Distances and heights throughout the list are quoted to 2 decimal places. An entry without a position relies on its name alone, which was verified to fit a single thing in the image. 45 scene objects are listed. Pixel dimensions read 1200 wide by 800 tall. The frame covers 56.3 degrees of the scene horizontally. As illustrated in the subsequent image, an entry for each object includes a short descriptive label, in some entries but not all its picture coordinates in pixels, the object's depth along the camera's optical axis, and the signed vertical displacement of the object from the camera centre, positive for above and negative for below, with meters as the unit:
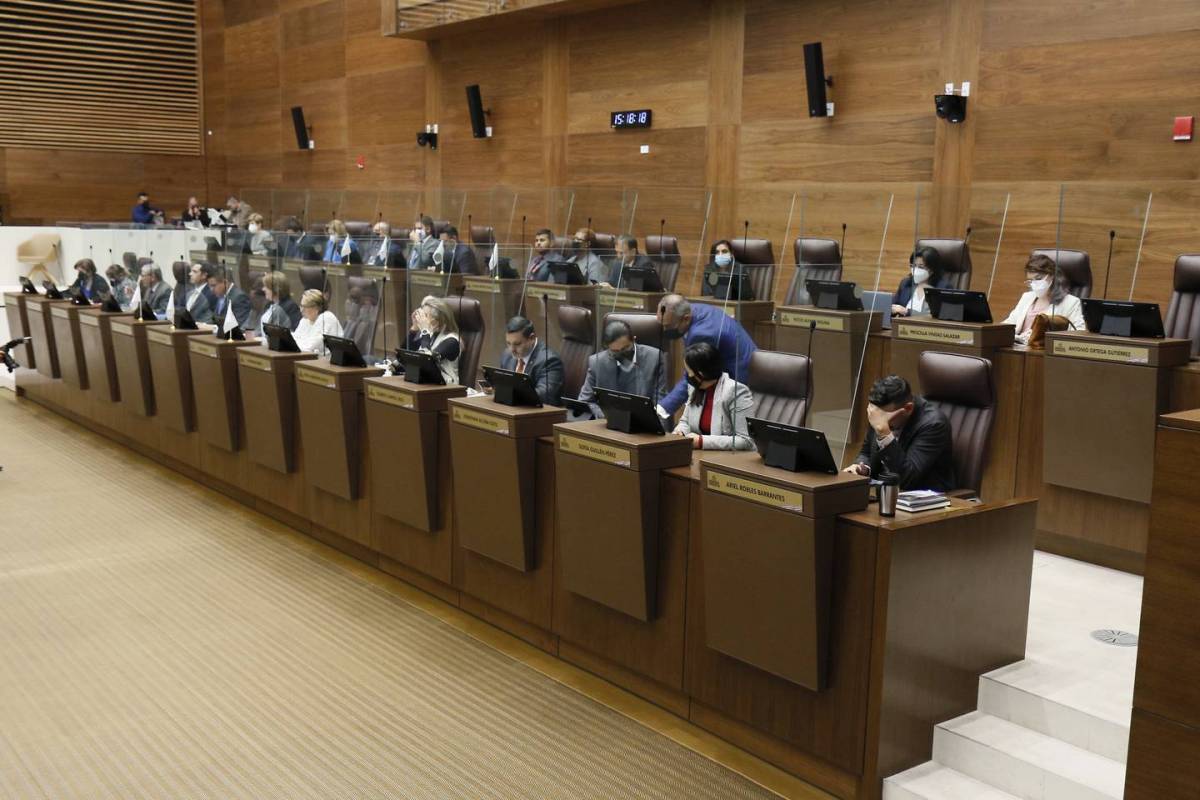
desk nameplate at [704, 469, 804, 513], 2.77 -0.83
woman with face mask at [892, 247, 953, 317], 6.30 -0.65
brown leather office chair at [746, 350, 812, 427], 3.79 -0.76
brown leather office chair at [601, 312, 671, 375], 4.52 -0.66
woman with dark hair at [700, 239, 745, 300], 6.51 -0.67
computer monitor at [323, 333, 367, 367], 4.73 -0.77
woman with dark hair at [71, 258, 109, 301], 7.77 -0.75
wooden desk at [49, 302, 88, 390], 7.45 -1.13
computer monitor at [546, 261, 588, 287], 7.02 -0.68
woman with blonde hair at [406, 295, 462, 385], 5.12 -0.76
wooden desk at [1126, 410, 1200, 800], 1.90 -0.82
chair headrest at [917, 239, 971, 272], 6.38 -0.55
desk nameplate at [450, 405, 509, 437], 3.74 -0.86
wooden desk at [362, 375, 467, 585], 4.19 -1.13
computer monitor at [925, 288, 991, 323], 4.68 -0.62
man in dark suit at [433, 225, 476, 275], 7.32 -0.60
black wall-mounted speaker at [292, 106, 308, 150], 14.64 +0.54
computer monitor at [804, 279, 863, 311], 5.18 -0.63
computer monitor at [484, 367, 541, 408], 3.87 -0.76
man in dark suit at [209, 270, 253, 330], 6.59 -0.77
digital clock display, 10.12 +0.39
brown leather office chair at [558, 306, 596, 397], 4.95 -0.80
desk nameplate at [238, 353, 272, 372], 5.12 -0.87
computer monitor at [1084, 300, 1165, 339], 4.07 -0.60
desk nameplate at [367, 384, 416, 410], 4.20 -0.86
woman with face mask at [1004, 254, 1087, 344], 5.30 -0.67
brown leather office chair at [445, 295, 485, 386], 5.43 -0.77
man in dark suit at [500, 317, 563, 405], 4.64 -0.80
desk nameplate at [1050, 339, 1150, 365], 3.90 -0.70
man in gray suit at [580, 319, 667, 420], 4.22 -0.76
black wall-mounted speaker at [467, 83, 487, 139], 11.90 +0.57
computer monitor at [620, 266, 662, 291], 6.93 -0.71
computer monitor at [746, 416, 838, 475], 2.84 -0.73
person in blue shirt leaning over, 3.89 -0.62
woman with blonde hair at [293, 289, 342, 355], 5.81 -0.79
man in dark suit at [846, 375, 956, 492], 3.37 -0.84
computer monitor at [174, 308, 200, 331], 6.25 -0.81
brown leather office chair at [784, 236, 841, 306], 5.58 -0.60
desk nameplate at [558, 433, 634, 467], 3.27 -0.85
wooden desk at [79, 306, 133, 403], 6.94 -1.09
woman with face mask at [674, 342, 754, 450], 3.68 -0.80
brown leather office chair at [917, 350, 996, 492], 3.54 -0.79
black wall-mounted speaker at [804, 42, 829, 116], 8.38 +0.60
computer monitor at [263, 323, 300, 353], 5.21 -0.78
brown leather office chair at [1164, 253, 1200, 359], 4.77 -0.64
